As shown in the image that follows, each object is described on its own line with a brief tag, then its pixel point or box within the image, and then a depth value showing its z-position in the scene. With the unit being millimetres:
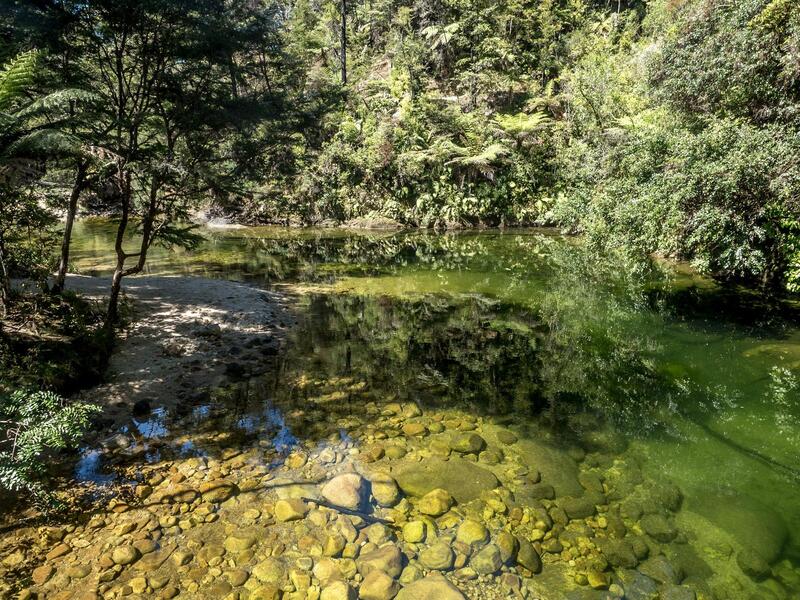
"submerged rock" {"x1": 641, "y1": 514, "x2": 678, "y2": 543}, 4348
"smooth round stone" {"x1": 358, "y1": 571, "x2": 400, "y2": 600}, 3633
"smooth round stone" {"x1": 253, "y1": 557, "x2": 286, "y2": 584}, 3760
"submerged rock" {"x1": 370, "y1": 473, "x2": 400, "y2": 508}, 4770
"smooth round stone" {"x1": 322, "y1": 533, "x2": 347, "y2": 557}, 4051
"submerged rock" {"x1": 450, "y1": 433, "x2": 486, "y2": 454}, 5718
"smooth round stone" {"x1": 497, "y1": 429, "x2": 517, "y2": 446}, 5918
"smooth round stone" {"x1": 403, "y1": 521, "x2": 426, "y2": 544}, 4243
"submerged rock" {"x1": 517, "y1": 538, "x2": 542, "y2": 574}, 3986
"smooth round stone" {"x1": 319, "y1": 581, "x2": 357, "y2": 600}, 3605
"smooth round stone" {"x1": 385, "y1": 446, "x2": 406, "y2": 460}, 5559
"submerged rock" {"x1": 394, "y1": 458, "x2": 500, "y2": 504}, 4949
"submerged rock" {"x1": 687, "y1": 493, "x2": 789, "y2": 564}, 4250
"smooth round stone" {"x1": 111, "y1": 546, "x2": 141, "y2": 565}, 3830
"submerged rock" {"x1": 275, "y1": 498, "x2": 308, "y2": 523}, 4453
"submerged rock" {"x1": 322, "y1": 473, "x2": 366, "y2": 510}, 4694
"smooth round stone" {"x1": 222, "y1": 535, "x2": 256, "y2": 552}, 4039
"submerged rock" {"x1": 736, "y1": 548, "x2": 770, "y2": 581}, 3955
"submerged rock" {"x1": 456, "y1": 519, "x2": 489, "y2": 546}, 4254
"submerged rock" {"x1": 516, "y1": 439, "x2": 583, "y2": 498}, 5031
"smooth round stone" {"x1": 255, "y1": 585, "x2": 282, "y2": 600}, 3578
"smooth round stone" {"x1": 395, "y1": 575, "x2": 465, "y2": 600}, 3619
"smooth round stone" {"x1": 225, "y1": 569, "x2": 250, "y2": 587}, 3701
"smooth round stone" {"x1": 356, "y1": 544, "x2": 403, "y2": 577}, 3869
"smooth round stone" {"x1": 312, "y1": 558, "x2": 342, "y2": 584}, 3791
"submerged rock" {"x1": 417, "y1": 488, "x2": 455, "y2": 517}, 4645
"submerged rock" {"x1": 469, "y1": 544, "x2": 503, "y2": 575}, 3945
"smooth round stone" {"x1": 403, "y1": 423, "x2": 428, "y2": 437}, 6047
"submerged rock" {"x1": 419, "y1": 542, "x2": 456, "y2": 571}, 3959
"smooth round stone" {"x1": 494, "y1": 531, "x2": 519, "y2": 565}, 4064
